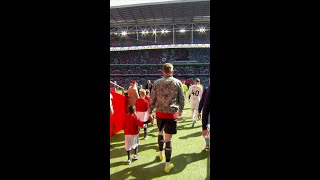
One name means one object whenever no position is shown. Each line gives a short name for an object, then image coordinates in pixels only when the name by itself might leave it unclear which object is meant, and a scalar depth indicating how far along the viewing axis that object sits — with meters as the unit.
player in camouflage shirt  3.82
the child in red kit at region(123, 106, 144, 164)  4.41
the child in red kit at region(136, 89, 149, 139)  5.86
